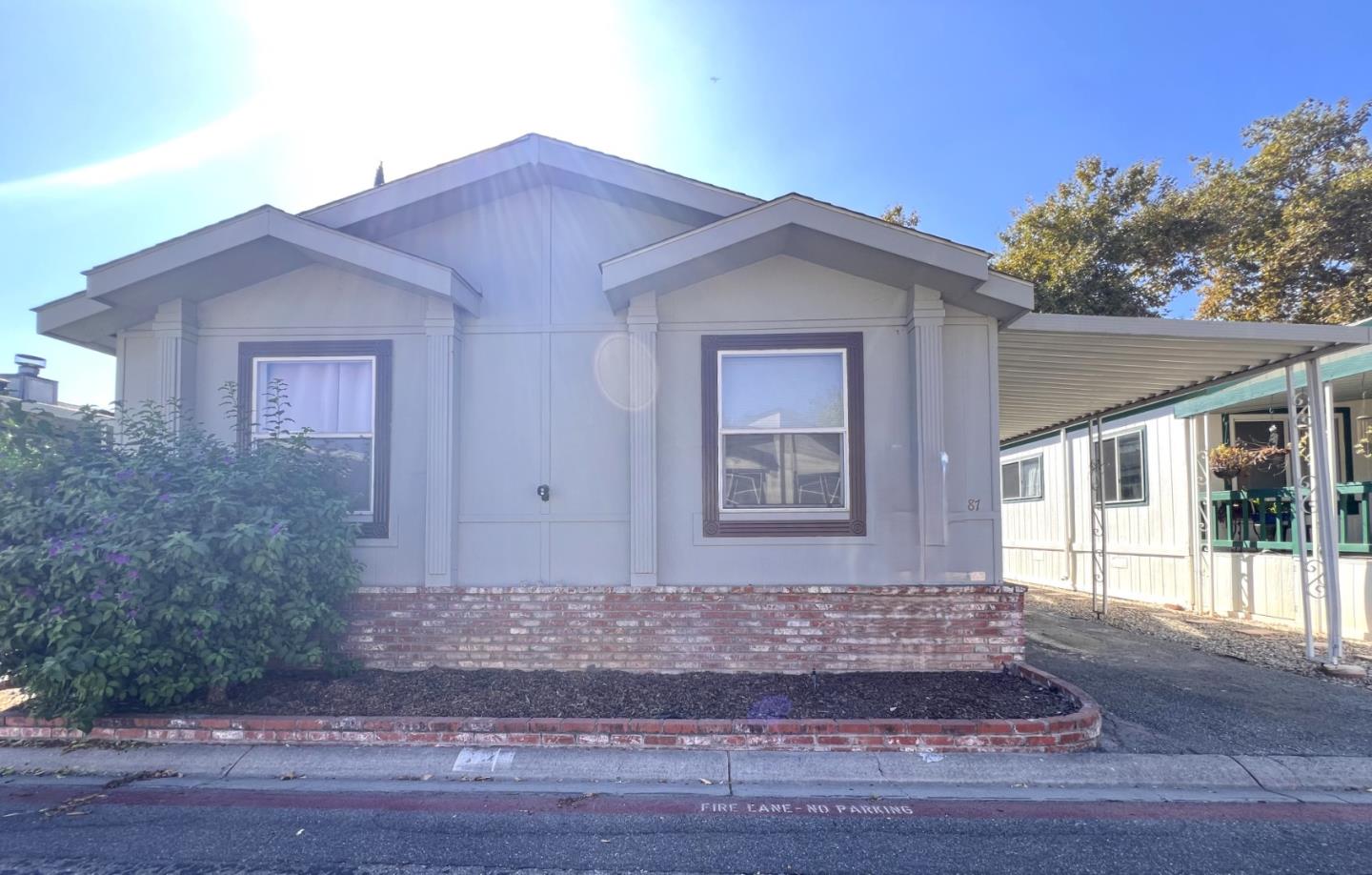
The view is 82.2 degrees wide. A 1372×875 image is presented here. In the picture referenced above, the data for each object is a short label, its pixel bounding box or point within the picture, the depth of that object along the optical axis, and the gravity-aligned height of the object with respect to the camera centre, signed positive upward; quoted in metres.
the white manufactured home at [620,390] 6.61 +0.94
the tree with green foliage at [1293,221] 13.77 +5.01
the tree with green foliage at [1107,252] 16.91 +5.21
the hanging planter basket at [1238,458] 10.74 +0.46
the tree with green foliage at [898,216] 21.69 +7.69
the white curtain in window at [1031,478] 16.11 +0.33
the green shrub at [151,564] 5.23 -0.46
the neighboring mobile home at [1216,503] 9.30 -0.17
